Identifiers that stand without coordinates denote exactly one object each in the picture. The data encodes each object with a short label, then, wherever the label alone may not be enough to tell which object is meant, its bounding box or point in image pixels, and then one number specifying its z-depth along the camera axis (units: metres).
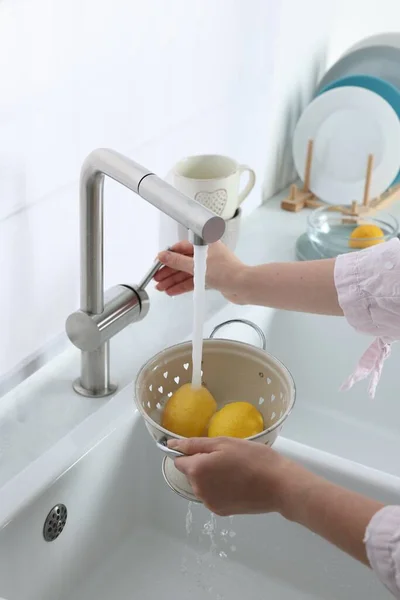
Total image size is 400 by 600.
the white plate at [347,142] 1.49
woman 0.64
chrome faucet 0.73
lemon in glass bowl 1.33
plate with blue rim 1.52
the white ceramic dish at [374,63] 1.59
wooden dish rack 1.47
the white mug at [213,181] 1.12
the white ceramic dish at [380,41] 1.58
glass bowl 1.34
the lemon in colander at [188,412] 0.78
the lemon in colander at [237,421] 0.76
